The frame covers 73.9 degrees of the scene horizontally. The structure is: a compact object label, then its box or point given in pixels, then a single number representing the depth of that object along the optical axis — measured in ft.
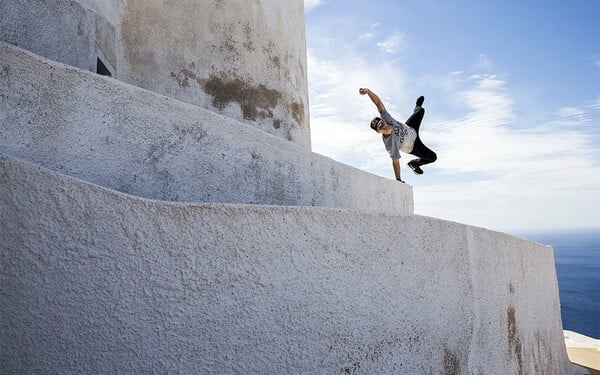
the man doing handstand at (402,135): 18.62
